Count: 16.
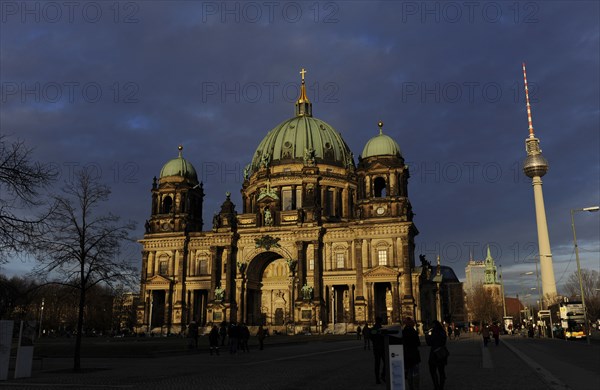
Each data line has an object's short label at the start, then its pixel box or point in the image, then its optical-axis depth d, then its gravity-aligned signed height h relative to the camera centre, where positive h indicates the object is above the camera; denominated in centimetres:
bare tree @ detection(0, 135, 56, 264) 1587 +402
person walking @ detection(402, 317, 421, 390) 1454 -87
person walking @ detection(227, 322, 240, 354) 3291 -78
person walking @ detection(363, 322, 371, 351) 3608 -100
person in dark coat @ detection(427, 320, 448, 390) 1514 -84
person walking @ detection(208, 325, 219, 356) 3258 -104
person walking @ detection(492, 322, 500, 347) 4238 -88
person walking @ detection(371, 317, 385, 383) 1711 -88
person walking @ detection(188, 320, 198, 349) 3622 -58
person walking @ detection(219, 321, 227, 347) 3825 -48
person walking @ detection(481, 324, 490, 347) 3722 -90
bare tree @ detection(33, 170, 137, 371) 2328 +283
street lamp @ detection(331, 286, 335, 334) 7102 +240
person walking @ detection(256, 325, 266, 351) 3750 -90
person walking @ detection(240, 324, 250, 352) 3456 -82
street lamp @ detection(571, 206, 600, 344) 4780 +505
